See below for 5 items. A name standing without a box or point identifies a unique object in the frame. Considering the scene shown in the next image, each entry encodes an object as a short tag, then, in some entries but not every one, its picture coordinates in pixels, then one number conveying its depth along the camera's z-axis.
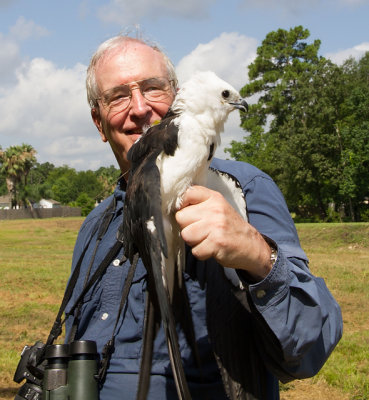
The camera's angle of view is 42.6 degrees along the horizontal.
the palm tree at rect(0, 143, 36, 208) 55.91
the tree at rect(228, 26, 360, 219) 36.91
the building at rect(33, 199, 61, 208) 74.89
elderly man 1.67
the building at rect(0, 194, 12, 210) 90.50
